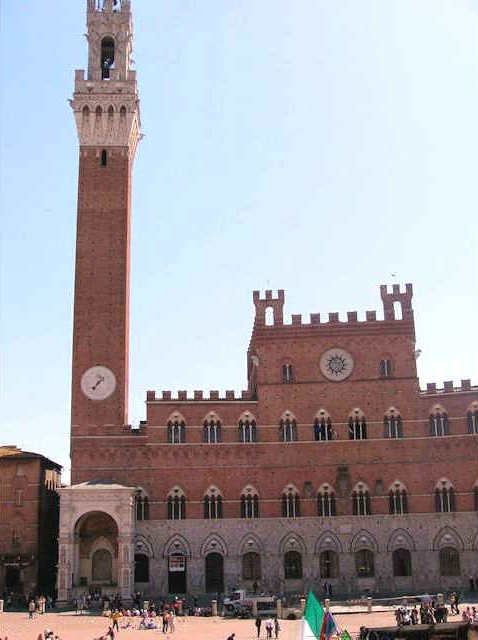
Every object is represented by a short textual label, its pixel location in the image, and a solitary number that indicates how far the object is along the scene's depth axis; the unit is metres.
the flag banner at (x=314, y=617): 29.77
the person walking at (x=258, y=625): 39.13
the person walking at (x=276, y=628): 39.16
